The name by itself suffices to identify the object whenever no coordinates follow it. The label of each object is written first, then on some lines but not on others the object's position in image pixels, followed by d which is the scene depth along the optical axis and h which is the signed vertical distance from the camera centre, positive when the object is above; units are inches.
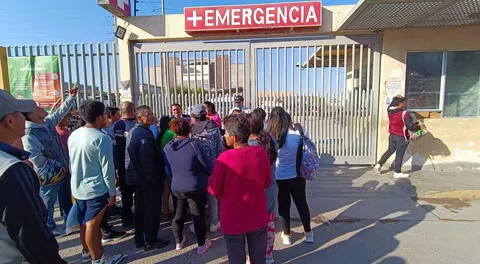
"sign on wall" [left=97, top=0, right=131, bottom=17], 236.5 +75.5
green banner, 277.6 +20.1
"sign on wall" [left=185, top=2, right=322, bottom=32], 256.5 +69.5
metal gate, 273.0 +14.6
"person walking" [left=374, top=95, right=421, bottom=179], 239.5 -24.1
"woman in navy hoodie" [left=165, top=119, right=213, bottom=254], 125.5 -29.0
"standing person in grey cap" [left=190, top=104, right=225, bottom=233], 150.5 -16.8
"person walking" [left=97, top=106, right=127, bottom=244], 150.5 -62.4
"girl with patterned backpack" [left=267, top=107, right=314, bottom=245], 133.0 -32.4
